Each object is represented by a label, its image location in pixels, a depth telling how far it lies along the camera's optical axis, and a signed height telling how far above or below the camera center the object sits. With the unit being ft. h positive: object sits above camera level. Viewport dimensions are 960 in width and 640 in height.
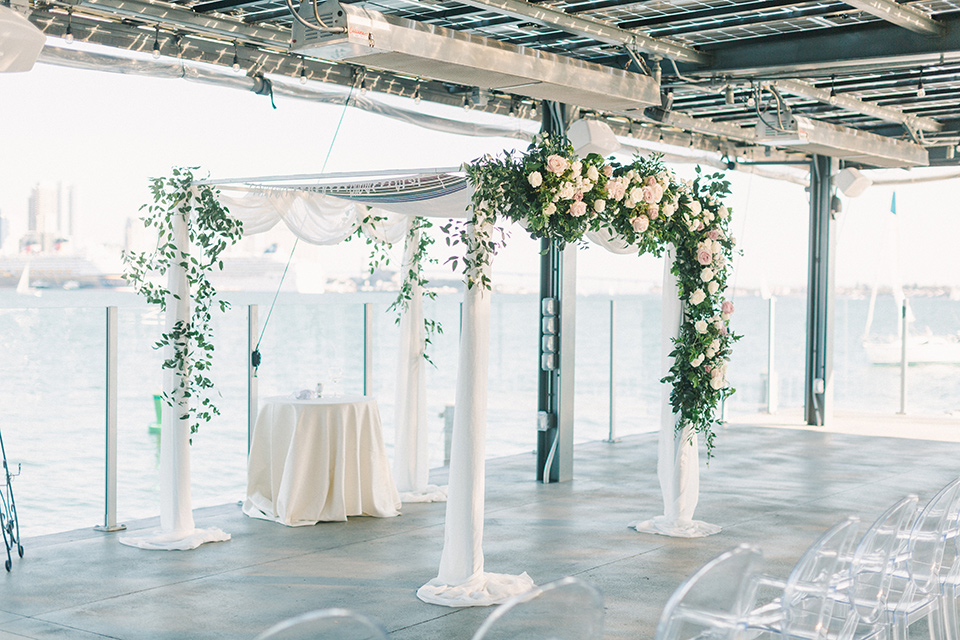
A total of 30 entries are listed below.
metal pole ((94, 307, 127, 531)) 20.75 -2.54
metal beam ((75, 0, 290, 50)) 18.42 +5.56
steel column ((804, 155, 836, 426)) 38.29 +0.66
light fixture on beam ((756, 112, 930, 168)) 25.17 +4.79
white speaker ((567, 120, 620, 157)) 23.50 +4.08
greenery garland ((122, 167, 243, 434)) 20.03 +1.06
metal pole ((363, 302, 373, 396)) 26.76 -0.91
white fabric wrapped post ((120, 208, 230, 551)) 19.92 -2.81
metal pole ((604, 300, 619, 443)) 33.68 -2.05
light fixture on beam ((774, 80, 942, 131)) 25.76 +5.82
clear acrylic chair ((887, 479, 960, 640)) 12.18 -3.17
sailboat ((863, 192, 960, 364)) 112.88 -3.32
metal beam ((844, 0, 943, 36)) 18.40 +5.67
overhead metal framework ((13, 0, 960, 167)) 19.27 +5.74
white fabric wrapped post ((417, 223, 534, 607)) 16.70 -2.55
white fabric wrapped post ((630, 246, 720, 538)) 21.30 -3.14
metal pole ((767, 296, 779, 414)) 41.04 -2.50
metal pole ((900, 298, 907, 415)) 41.45 -2.20
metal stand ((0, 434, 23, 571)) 17.79 -3.62
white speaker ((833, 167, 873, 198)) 34.63 +4.62
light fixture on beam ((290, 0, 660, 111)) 14.92 +4.28
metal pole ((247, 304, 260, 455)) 23.97 -1.38
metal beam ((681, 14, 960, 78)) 20.63 +5.57
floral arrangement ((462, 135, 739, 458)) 17.12 +1.78
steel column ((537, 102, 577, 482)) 26.81 -1.57
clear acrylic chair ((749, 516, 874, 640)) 10.11 -2.86
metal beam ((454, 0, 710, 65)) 18.53 +5.65
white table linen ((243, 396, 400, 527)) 21.72 -3.23
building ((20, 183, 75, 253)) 106.30 +10.71
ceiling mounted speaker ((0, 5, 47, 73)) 10.88 +2.90
